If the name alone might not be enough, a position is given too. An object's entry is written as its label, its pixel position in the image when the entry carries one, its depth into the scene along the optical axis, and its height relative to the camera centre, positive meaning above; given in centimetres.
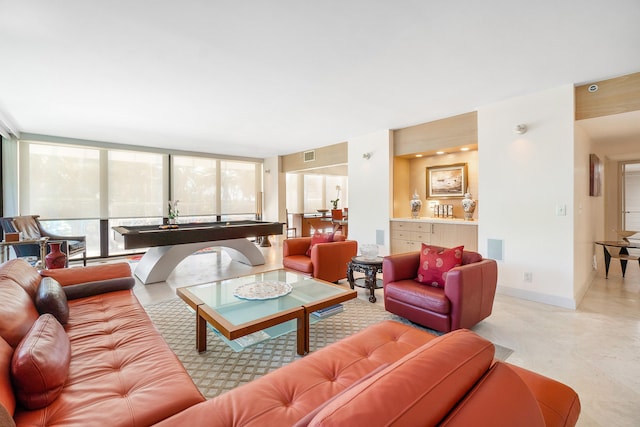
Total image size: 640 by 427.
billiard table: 392 -39
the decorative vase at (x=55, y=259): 319 -47
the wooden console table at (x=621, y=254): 440 -68
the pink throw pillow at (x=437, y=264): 284 -51
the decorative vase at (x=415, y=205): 527 +13
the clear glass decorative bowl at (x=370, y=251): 376 -49
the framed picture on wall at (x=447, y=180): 503 +56
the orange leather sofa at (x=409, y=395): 64 -47
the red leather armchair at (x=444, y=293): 249 -74
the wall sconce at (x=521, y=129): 364 +103
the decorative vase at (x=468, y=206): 455 +9
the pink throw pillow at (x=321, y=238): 427 -37
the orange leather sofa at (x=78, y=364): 109 -73
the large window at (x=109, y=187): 565 +62
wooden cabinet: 436 -36
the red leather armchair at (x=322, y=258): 386 -63
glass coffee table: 205 -74
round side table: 347 -69
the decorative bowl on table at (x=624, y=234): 482 -39
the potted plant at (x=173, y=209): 653 +13
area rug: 205 -111
